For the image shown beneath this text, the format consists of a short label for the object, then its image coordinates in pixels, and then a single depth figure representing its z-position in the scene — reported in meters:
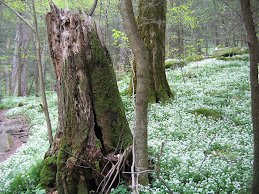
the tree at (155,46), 7.83
